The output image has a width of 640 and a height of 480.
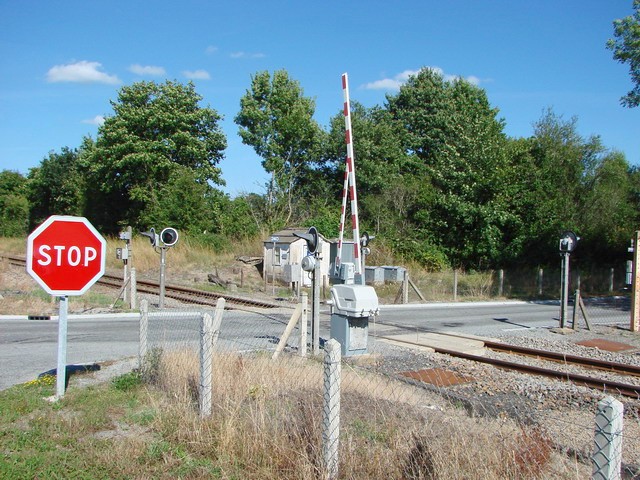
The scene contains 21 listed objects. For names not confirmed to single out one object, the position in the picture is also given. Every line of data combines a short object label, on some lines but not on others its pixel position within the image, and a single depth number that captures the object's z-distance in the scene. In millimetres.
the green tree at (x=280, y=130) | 42062
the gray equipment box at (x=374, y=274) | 25672
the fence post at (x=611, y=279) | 32031
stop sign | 6633
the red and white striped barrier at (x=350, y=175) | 9938
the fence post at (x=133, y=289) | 17922
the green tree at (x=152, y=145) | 41750
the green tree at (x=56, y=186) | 53125
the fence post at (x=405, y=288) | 23219
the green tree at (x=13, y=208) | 59125
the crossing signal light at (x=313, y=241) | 10219
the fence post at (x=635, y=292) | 16312
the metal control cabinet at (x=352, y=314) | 9898
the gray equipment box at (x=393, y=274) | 24312
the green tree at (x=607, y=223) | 33781
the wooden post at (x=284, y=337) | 9391
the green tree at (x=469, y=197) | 33375
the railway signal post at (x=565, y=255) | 15945
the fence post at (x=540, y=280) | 29344
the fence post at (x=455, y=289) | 25497
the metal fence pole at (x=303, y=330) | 9992
